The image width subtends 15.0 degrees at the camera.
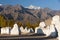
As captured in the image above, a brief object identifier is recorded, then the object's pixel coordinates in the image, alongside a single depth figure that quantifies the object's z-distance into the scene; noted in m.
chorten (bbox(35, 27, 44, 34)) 57.44
